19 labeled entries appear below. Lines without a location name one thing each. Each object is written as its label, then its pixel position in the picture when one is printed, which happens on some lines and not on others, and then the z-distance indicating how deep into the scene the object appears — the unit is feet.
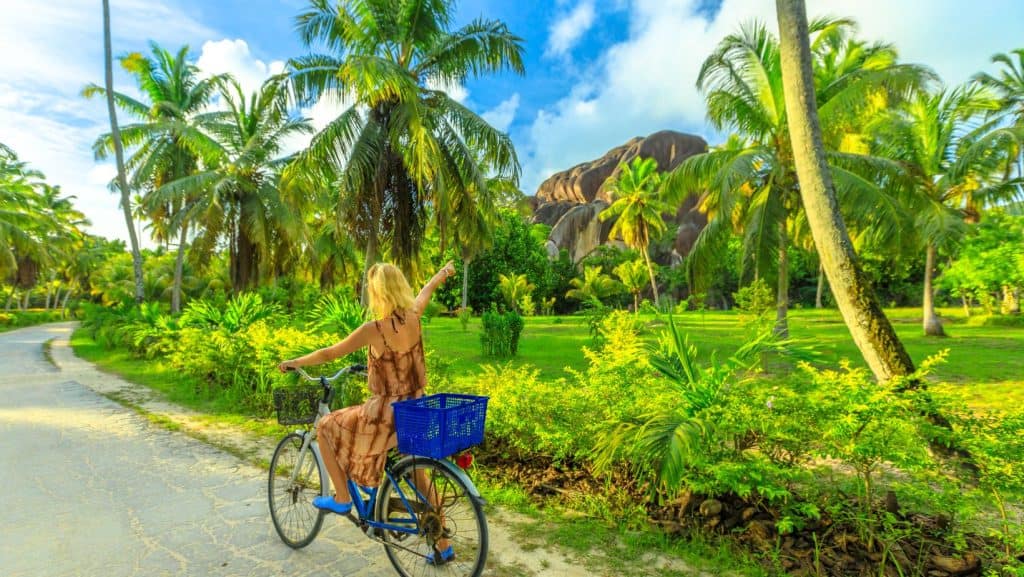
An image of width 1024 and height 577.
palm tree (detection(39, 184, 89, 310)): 101.76
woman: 9.34
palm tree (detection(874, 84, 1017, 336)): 50.08
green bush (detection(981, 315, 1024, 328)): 60.39
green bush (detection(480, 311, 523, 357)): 41.27
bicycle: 8.50
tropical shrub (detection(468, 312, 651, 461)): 13.11
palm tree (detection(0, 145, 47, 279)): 75.92
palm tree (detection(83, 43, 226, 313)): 63.41
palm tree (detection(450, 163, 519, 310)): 40.50
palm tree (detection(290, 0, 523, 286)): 37.73
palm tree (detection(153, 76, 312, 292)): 58.70
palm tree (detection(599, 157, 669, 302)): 95.91
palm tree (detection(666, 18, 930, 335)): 36.04
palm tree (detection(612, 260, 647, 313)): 113.29
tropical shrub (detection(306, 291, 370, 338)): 22.87
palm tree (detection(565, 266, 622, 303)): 111.75
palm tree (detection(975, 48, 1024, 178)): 69.97
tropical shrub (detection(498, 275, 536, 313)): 103.19
